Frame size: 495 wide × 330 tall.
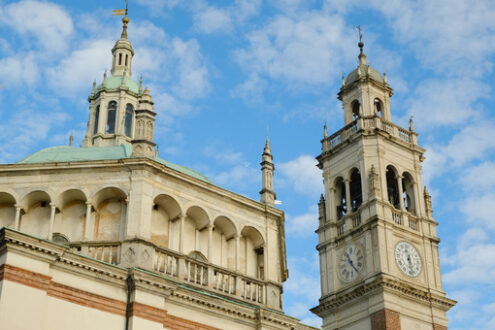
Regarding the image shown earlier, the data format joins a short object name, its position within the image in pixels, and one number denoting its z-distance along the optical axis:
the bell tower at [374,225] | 40.62
